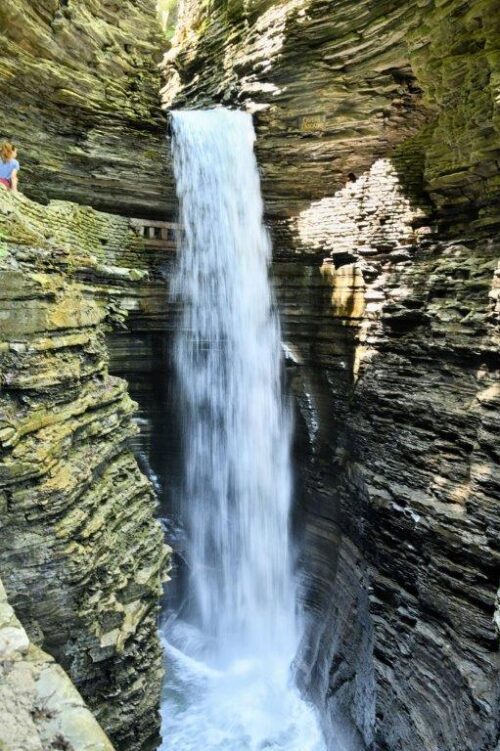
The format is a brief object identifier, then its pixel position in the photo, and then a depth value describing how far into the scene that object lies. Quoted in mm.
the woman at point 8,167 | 8664
